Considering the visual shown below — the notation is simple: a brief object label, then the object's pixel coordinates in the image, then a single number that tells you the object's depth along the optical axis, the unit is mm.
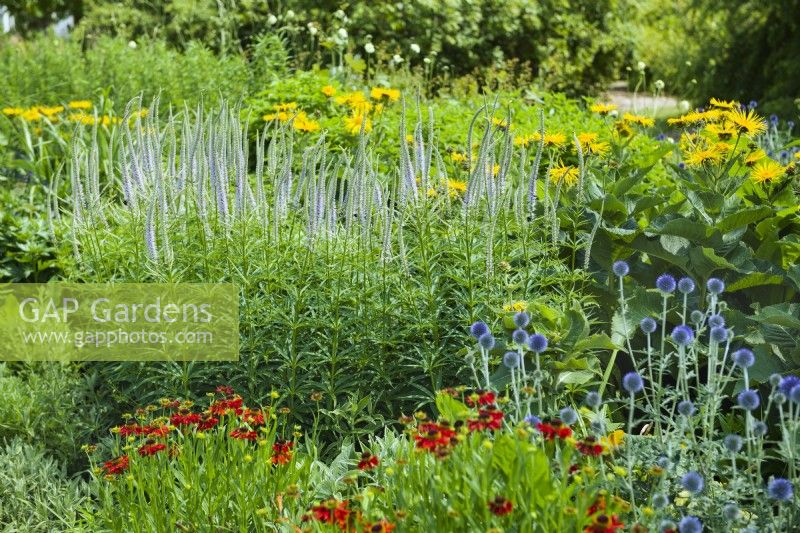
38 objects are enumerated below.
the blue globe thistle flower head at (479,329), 2631
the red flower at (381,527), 2082
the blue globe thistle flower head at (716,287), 2664
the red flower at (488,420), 2252
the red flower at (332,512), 2207
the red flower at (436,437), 2219
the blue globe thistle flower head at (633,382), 2346
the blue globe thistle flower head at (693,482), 2090
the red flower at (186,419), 2854
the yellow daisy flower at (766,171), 3992
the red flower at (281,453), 2795
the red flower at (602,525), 1983
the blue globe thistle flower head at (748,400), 2189
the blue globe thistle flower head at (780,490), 2090
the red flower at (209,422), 2930
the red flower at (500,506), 1994
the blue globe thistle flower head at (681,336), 2367
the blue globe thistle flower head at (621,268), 2820
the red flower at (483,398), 2299
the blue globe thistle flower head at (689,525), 2006
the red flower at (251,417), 2889
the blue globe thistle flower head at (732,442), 2123
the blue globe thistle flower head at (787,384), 2282
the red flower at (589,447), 2172
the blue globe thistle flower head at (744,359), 2318
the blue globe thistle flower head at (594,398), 2263
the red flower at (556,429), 2195
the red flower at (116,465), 2802
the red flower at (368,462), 2424
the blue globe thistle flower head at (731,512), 2078
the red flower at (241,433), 2766
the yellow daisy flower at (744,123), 3955
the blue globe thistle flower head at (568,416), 2326
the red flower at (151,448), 2816
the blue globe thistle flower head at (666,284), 2771
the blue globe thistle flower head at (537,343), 2508
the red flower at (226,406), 2906
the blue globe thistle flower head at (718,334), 2412
